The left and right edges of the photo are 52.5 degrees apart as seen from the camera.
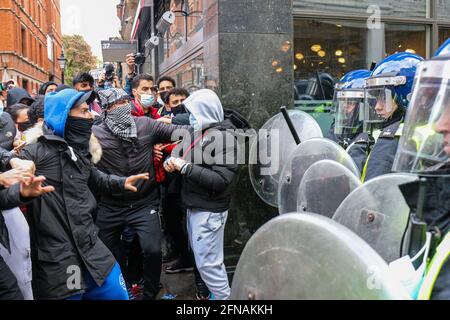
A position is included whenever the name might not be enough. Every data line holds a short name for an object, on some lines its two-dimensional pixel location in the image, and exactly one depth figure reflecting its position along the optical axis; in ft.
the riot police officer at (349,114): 12.92
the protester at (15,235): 7.95
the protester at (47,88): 21.12
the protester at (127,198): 12.67
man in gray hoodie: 12.12
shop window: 18.54
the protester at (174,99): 17.70
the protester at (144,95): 15.81
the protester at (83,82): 17.97
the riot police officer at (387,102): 9.29
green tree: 167.44
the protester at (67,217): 8.85
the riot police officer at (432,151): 5.26
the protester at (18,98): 20.33
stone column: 15.72
